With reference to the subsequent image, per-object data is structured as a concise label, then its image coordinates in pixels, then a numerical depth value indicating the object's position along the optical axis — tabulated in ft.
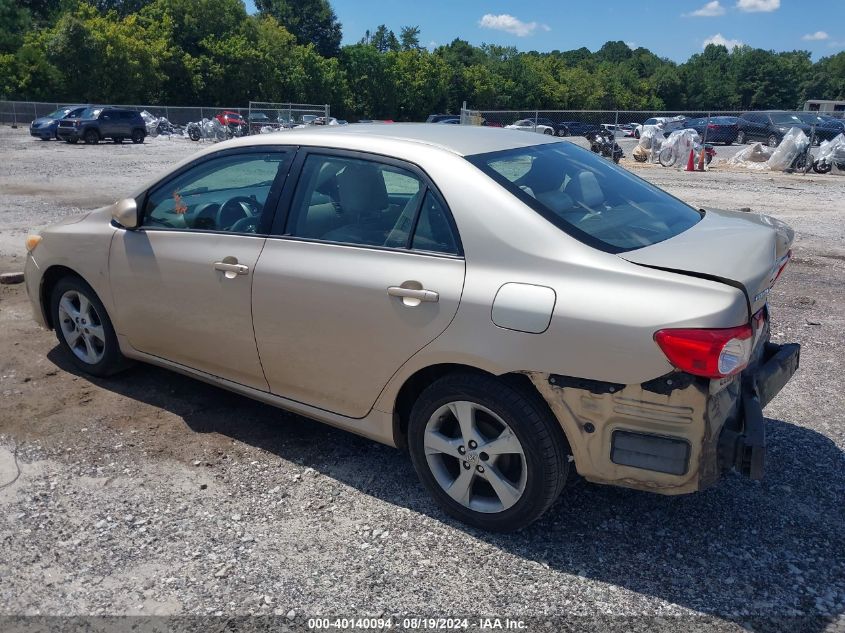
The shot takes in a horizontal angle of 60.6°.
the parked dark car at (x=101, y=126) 103.19
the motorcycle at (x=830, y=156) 66.54
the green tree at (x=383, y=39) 299.17
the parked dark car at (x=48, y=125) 106.93
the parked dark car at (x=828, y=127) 80.33
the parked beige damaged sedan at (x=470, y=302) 9.07
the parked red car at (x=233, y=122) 102.25
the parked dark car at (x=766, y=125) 97.81
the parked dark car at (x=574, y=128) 115.63
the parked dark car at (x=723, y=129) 103.89
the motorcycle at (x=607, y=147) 75.29
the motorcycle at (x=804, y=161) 67.56
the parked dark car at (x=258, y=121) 97.96
